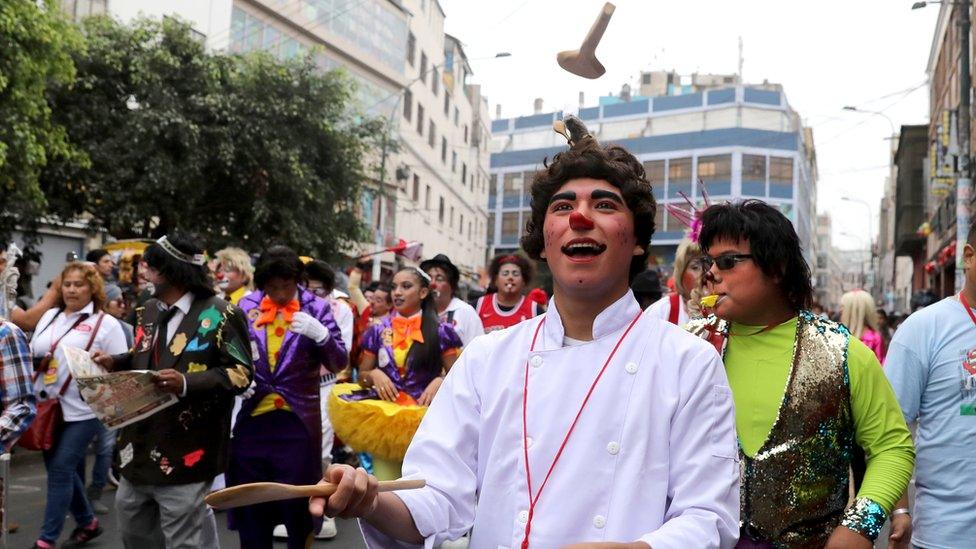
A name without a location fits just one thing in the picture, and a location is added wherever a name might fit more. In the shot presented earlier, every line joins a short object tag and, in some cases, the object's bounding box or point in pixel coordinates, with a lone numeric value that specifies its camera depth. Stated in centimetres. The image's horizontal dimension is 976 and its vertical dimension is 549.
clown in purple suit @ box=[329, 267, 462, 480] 550
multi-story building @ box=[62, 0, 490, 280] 2542
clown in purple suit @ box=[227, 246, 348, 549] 519
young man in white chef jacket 189
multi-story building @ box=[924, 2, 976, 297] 2219
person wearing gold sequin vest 276
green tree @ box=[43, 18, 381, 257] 1772
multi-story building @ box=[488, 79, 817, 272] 5759
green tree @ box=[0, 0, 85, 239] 1248
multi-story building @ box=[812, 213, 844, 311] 10169
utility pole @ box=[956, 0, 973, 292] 1455
